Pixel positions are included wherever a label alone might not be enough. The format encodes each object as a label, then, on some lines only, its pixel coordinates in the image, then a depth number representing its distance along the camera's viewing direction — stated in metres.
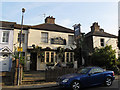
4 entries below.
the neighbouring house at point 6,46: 14.77
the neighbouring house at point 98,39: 20.53
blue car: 7.01
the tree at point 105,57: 15.46
